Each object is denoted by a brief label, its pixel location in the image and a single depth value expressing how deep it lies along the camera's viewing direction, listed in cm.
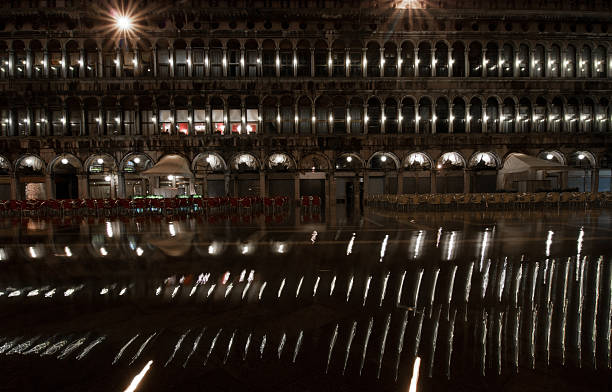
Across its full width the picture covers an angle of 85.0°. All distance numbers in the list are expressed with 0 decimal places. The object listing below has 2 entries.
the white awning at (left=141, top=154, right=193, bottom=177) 1855
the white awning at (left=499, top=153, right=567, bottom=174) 1995
